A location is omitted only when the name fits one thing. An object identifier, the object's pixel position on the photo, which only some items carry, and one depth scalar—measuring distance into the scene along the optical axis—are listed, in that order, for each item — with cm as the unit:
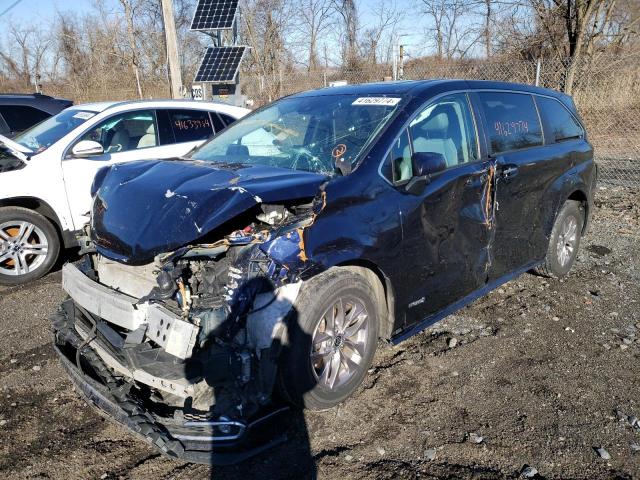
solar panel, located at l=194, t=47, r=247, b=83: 1149
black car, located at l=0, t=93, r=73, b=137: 873
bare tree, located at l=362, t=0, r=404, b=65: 2236
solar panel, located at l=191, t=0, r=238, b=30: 1195
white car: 536
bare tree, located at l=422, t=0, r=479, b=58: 2058
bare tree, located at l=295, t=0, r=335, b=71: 2464
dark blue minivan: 265
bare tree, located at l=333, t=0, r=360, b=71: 2372
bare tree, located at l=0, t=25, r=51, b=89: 3294
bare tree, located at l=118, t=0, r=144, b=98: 2691
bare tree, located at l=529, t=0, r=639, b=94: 1150
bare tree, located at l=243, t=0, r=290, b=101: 2375
